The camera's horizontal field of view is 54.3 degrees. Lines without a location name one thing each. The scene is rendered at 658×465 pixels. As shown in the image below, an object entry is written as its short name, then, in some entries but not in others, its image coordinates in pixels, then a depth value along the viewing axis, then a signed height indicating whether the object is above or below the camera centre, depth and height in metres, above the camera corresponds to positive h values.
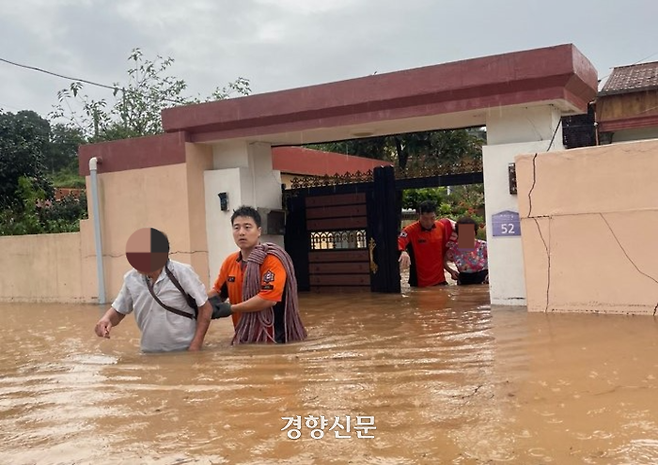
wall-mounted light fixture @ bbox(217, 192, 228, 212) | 9.80 +0.58
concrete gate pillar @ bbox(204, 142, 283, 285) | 9.82 +0.78
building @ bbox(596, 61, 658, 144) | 12.51 +2.19
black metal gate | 10.11 +0.04
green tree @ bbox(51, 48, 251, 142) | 19.00 +3.96
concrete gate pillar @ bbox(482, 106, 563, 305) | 7.88 +0.69
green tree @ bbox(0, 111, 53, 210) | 15.18 +2.10
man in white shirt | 4.85 -0.47
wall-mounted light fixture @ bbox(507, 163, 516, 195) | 7.81 +0.56
